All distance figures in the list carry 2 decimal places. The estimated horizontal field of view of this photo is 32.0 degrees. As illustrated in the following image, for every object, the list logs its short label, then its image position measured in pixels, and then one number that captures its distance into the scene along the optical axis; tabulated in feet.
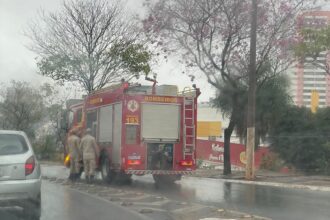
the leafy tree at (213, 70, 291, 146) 90.27
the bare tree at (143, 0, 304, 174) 69.56
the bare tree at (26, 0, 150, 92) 88.94
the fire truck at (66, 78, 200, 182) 53.72
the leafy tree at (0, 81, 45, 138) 159.22
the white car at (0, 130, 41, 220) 29.99
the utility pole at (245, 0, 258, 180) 64.69
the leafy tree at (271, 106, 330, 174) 74.64
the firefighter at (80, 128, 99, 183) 55.57
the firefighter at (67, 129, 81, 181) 57.80
